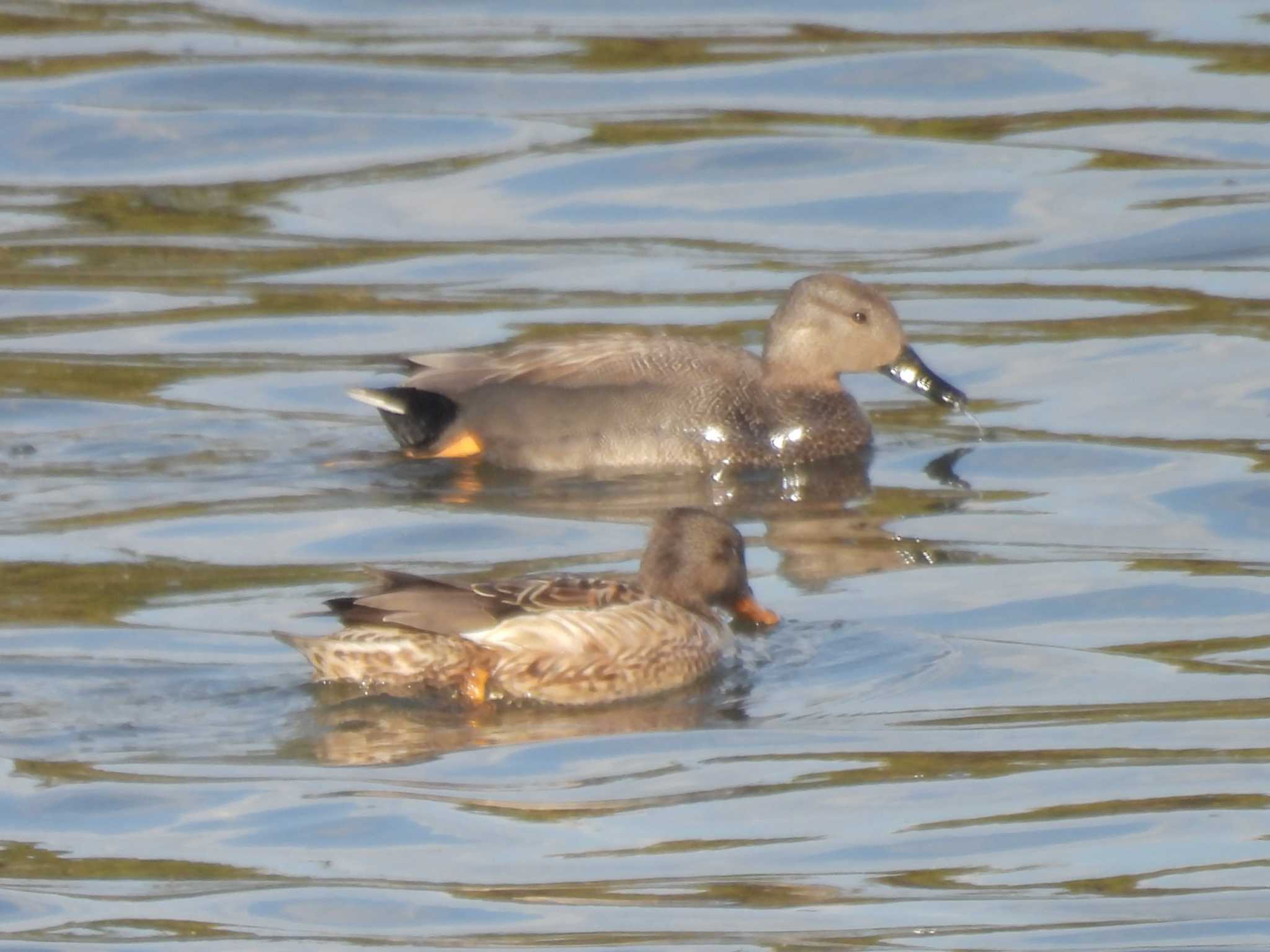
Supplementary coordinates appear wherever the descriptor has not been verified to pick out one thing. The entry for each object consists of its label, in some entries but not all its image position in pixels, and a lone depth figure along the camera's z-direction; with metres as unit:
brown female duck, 19.22
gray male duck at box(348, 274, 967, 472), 26.58
